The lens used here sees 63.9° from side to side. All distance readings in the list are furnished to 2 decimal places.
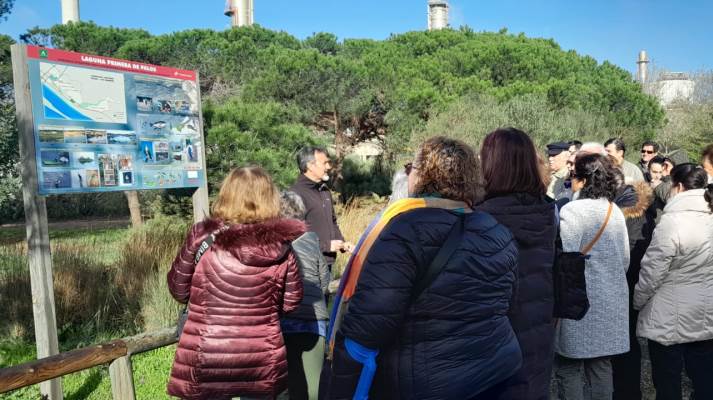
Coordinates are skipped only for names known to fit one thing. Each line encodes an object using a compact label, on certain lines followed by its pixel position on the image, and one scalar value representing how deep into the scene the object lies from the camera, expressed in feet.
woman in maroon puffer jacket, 8.52
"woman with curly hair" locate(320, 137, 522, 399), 5.79
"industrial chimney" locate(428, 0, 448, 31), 154.81
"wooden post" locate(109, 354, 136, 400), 10.68
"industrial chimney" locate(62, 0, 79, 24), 110.73
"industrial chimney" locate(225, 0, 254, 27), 150.61
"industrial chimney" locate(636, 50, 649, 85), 152.16
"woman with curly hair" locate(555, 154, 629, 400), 10.07
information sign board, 11.54
